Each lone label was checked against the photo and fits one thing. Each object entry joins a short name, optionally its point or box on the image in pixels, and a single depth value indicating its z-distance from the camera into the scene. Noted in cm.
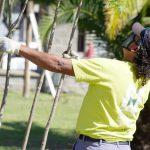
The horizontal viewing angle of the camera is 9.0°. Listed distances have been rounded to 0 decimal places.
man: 646
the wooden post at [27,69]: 2402
